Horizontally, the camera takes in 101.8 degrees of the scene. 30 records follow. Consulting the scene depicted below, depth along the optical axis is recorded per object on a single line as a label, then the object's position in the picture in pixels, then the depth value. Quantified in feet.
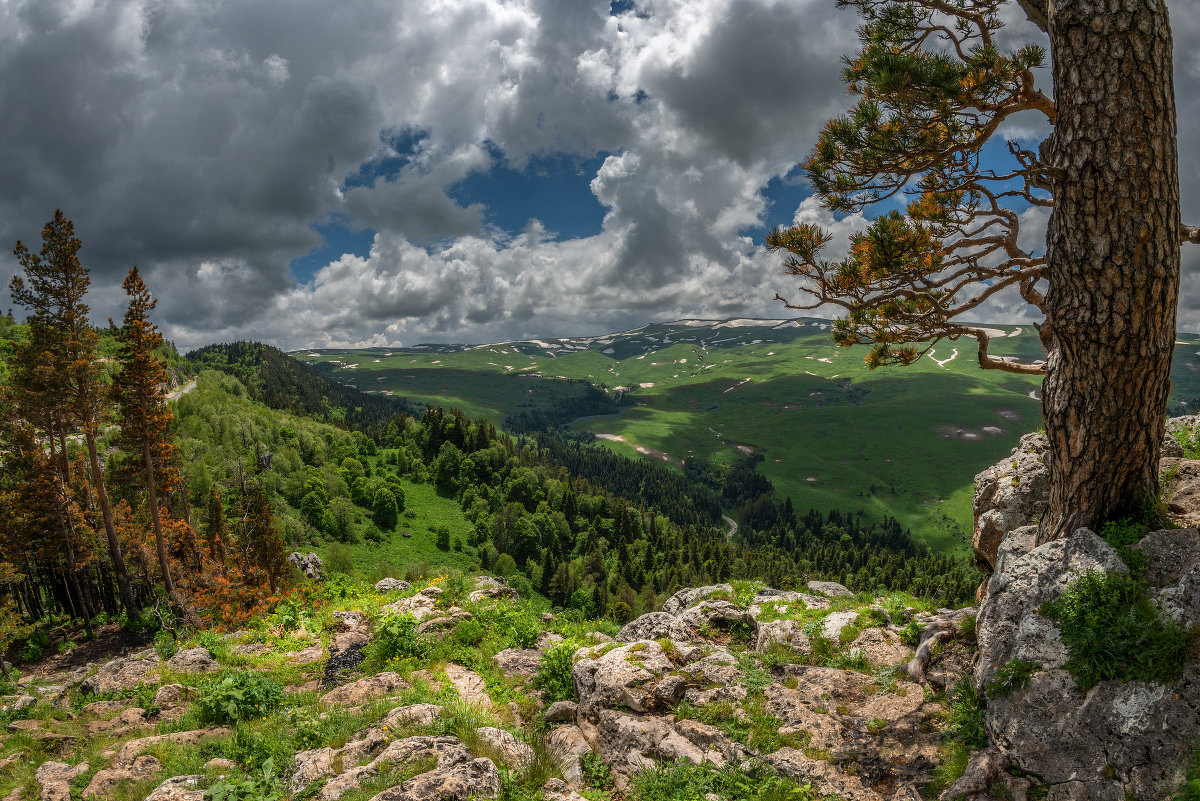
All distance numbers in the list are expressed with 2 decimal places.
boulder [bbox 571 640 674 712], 32.81
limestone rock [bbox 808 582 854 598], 63.04
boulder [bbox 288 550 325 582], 185.57
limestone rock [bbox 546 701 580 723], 34.45
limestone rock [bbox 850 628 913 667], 37.09
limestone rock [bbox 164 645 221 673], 47.47
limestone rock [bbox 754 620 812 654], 40.40
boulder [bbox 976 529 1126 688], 24.08
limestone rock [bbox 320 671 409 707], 37.11
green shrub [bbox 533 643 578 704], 37.63
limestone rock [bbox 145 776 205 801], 24.02
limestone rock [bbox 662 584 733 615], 59.21
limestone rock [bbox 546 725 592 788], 27.58
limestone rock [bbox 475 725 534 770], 27.22
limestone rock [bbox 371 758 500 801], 22.70
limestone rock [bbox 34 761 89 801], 26.45
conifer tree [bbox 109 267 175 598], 88.33
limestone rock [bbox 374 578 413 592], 73.05
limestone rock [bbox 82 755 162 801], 26.17
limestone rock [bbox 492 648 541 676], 43.55
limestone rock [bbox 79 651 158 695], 46.85
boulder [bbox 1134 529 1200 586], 22.59
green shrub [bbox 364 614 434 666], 46.16
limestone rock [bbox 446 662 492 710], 37.19
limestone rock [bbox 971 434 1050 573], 36.22
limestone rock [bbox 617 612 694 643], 47.30
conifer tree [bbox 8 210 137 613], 84.33
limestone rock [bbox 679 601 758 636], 47.98
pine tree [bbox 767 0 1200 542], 22.30
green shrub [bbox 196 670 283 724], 35.81
